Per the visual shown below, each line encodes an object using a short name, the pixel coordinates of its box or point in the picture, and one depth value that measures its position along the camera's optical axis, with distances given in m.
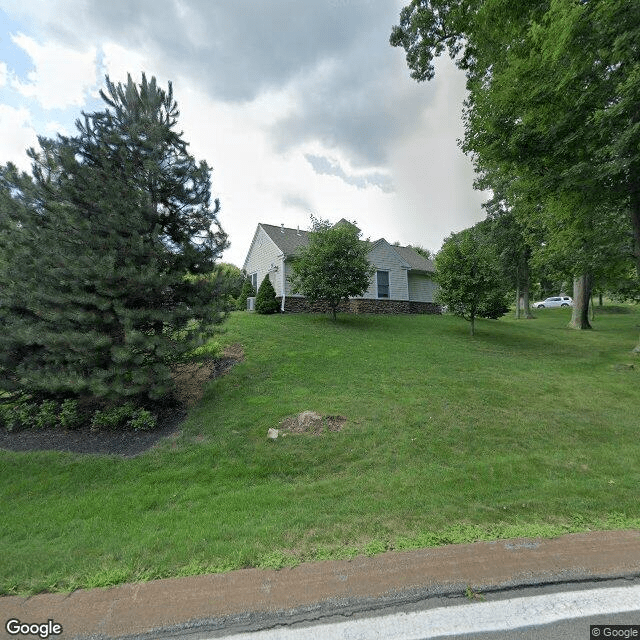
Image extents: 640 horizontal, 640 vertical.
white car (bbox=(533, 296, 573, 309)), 35.38
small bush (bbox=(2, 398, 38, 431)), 5.79
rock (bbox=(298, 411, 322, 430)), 5.40
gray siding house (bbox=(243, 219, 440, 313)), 16.78
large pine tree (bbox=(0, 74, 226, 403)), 5.31
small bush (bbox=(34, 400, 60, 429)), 5.80
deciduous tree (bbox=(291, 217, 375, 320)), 13.71
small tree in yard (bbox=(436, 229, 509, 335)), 13.23
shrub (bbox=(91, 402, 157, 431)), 5.59
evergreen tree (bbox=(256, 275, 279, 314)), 15.93
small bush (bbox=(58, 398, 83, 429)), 5.70
